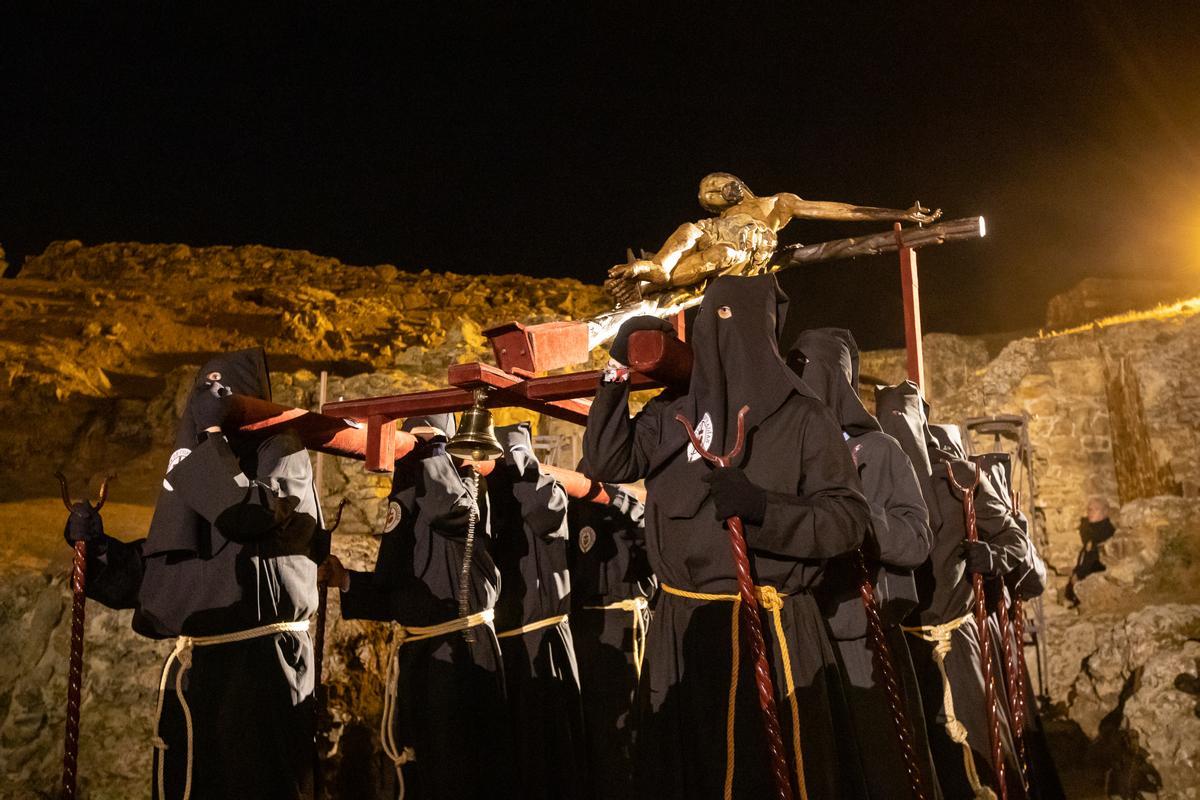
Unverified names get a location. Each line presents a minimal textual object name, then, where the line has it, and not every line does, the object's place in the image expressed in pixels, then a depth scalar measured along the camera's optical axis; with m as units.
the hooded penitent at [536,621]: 5.22
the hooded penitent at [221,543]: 3.60
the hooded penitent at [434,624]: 4.53
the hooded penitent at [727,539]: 2.55
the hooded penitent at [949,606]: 4.18
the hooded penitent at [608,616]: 6.00
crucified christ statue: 4.99
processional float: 3.09
